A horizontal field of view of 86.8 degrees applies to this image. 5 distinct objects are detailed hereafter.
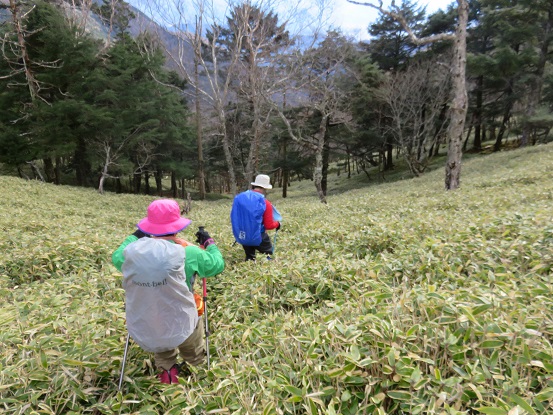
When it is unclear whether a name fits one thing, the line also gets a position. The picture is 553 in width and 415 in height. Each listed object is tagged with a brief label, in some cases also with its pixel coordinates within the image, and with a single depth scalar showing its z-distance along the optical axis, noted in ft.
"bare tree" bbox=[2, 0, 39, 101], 58.44
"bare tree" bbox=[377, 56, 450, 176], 76.28
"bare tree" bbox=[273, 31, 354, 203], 56.65
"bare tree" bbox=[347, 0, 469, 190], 35.87
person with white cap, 18.28
